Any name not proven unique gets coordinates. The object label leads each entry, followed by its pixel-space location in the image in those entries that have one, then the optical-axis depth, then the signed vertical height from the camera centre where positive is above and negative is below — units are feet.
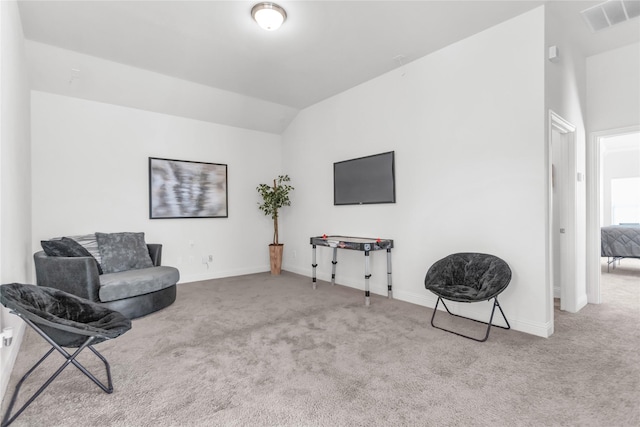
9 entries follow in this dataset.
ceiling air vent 8.89 +5.84
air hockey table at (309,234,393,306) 12.38 -1.29
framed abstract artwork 15.69 +1.43
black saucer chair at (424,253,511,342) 8.87 -2.05
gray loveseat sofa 9.62 -1.87
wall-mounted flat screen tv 13.53 +1.55
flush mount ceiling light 8.91 +5.78
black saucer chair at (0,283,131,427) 5.41 -2.00
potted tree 18.54 +0.71
